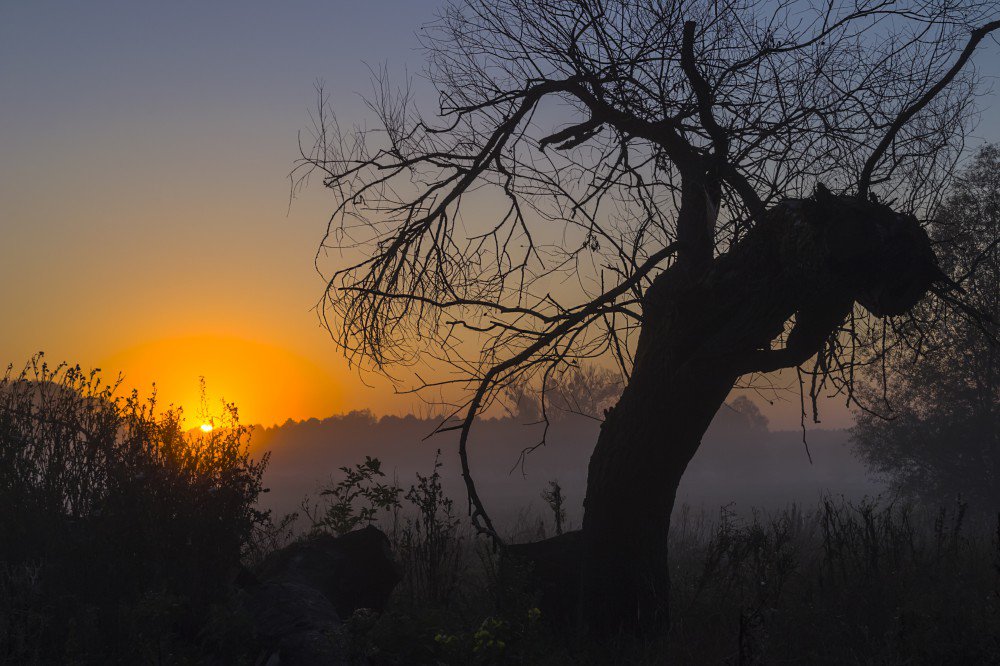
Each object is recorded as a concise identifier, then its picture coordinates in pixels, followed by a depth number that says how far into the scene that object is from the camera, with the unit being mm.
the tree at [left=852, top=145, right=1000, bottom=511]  13969
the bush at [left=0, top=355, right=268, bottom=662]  4762
